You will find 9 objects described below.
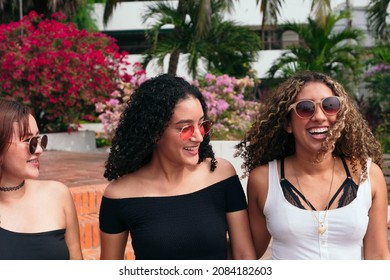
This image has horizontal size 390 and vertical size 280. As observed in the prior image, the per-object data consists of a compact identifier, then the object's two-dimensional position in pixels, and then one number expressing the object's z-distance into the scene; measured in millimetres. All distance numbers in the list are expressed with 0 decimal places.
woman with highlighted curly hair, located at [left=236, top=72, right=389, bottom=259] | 2303
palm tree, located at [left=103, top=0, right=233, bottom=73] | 11281
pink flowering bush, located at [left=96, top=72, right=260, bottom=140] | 9497
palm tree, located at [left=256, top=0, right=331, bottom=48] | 11383
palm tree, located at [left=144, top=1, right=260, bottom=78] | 13953
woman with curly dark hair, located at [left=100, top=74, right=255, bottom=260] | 2311
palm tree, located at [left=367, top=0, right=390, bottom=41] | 14219
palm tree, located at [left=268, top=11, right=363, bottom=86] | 14961
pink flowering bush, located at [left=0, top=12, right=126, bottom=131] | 10750
